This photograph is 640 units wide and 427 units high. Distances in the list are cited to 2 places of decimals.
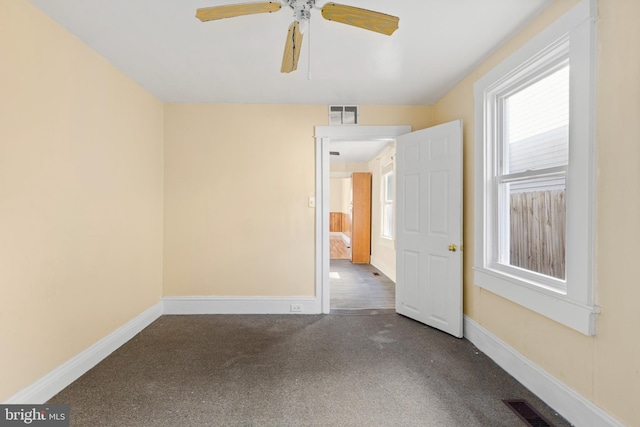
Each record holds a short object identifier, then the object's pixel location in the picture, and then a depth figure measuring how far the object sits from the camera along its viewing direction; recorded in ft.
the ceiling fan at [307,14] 4.66
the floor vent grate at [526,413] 5.34
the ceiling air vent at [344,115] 11.07
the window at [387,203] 18.65
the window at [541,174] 5.08
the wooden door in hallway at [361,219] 21.91
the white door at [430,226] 8.98
